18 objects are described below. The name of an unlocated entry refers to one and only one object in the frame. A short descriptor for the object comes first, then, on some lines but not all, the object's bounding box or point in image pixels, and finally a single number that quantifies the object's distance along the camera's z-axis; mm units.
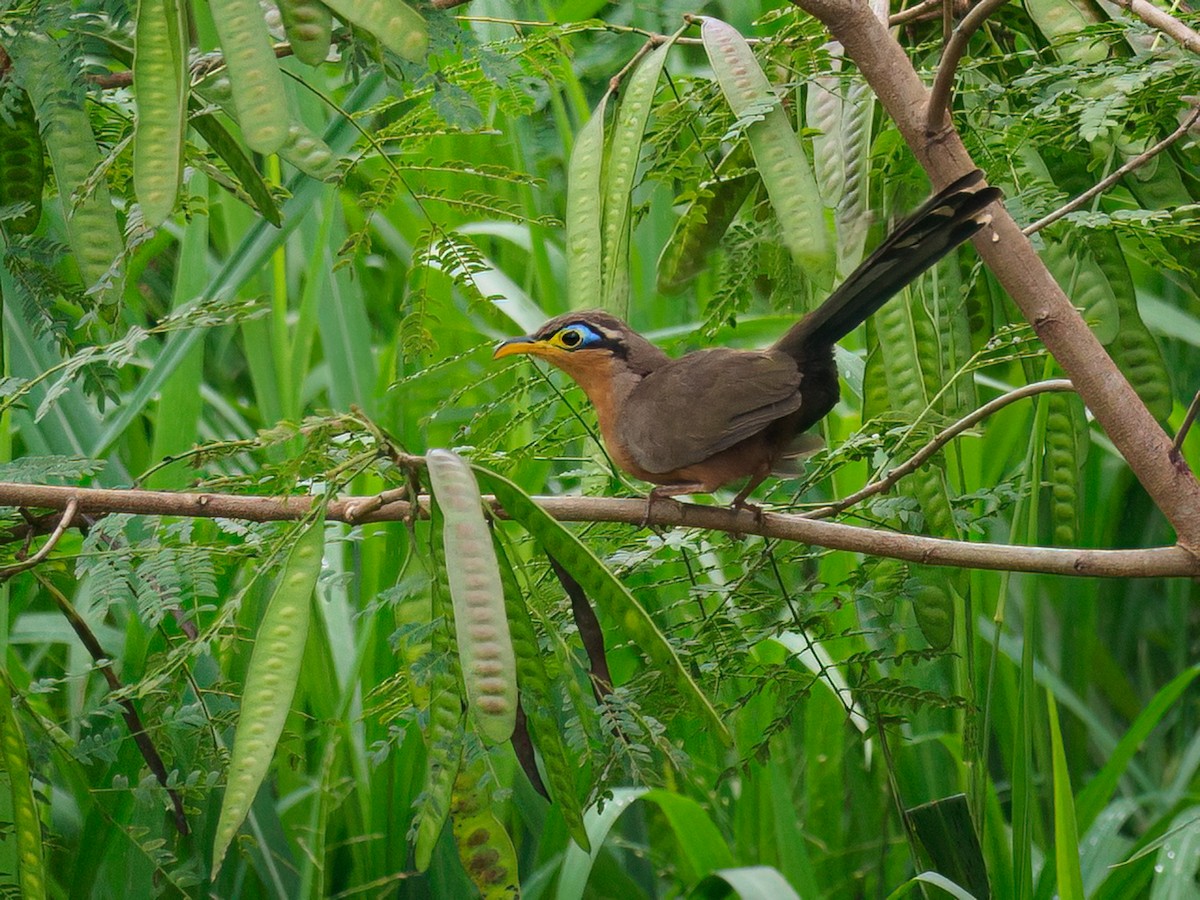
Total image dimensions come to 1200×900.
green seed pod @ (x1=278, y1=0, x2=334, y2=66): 7655
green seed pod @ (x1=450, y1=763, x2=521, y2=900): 7766
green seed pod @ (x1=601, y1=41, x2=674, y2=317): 7848
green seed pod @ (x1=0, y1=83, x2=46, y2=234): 7904
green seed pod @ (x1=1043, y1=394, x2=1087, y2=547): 7960
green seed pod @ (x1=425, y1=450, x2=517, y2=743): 7652
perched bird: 8062
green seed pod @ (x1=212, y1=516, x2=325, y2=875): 7662
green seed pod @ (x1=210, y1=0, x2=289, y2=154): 7623
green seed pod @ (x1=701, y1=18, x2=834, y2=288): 7792
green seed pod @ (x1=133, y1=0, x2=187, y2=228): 7649
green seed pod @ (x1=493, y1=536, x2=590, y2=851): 7726
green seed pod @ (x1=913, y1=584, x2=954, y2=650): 7974
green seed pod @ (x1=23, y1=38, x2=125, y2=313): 7768
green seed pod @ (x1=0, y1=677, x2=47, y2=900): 7760
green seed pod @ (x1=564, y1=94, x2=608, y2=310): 7860
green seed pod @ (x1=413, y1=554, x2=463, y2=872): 7729
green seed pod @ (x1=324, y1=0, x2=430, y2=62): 7626
